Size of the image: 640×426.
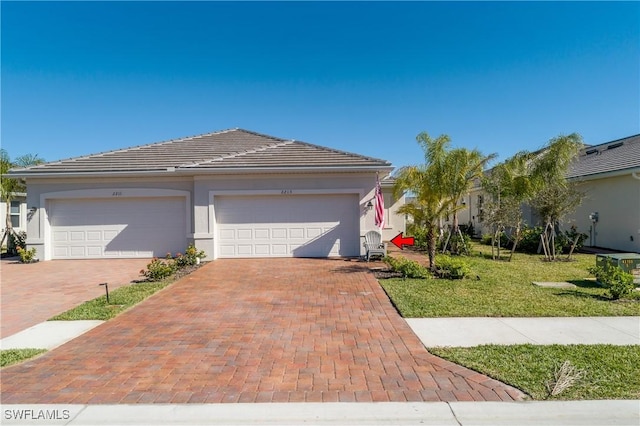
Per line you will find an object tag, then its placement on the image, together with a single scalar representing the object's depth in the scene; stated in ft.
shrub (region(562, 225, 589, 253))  49.22
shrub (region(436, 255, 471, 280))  30.89
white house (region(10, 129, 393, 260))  44.01
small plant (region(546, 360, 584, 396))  12.09
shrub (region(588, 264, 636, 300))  24.09
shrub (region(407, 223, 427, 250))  57.07
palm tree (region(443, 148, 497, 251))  37.35
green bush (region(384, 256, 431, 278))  31.89
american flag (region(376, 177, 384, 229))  42.52
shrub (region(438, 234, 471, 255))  48.05
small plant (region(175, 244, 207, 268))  38.68
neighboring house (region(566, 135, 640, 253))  46.16
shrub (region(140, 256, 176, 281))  32.07
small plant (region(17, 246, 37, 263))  43.91
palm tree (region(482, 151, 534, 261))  43.52
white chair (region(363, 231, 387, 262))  41.52
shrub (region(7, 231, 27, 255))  51.81
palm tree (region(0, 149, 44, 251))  51.94
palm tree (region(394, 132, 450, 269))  35.12
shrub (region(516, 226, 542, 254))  50.58
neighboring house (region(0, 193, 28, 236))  69.82
